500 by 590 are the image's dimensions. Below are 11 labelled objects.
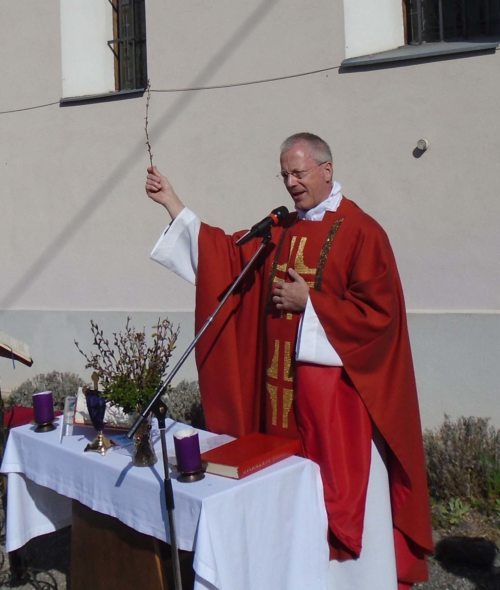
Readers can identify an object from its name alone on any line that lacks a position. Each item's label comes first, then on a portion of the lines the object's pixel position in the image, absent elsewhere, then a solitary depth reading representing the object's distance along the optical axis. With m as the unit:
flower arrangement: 3.06
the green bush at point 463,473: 4.43
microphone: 3.02
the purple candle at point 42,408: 3.63
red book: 2.77
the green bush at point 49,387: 6.89
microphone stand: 2.58
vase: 2.99
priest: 2.99
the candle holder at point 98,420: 3.24
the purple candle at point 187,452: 2.75
